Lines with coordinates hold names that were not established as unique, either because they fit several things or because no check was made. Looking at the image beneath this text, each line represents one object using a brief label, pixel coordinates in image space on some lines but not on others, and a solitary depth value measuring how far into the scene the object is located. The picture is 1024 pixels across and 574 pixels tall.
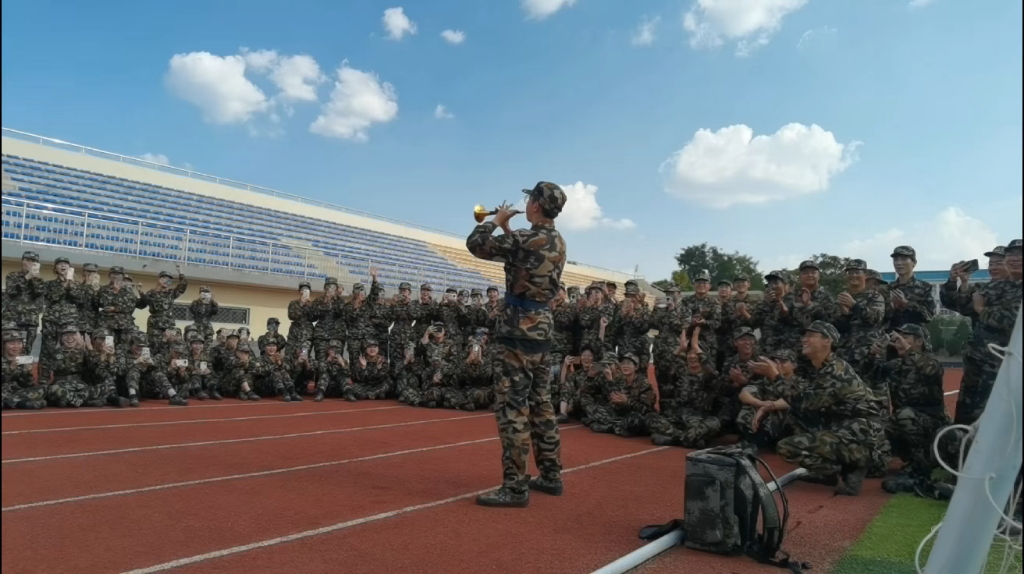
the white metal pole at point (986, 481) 2.44
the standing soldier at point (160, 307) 11.40
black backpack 3.98
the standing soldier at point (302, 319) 12.59
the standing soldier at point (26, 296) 9.56
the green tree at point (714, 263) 67.62
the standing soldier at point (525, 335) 4.83
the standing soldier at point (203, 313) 12.32
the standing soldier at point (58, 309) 9.55
